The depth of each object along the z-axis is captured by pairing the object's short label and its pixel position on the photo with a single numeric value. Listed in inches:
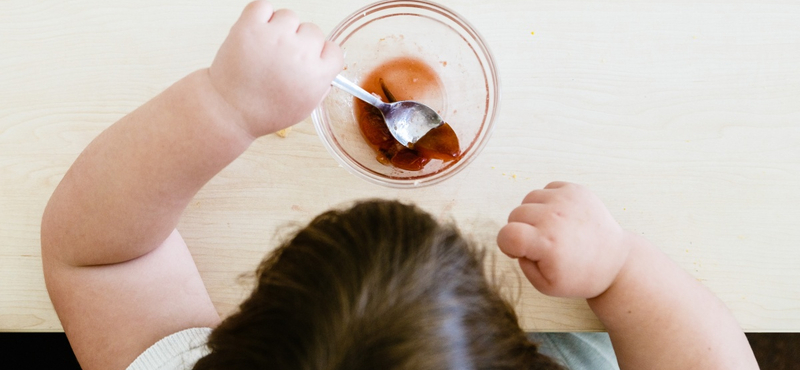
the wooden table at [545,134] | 25.2
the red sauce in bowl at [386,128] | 25.0
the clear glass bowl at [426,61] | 24.7
